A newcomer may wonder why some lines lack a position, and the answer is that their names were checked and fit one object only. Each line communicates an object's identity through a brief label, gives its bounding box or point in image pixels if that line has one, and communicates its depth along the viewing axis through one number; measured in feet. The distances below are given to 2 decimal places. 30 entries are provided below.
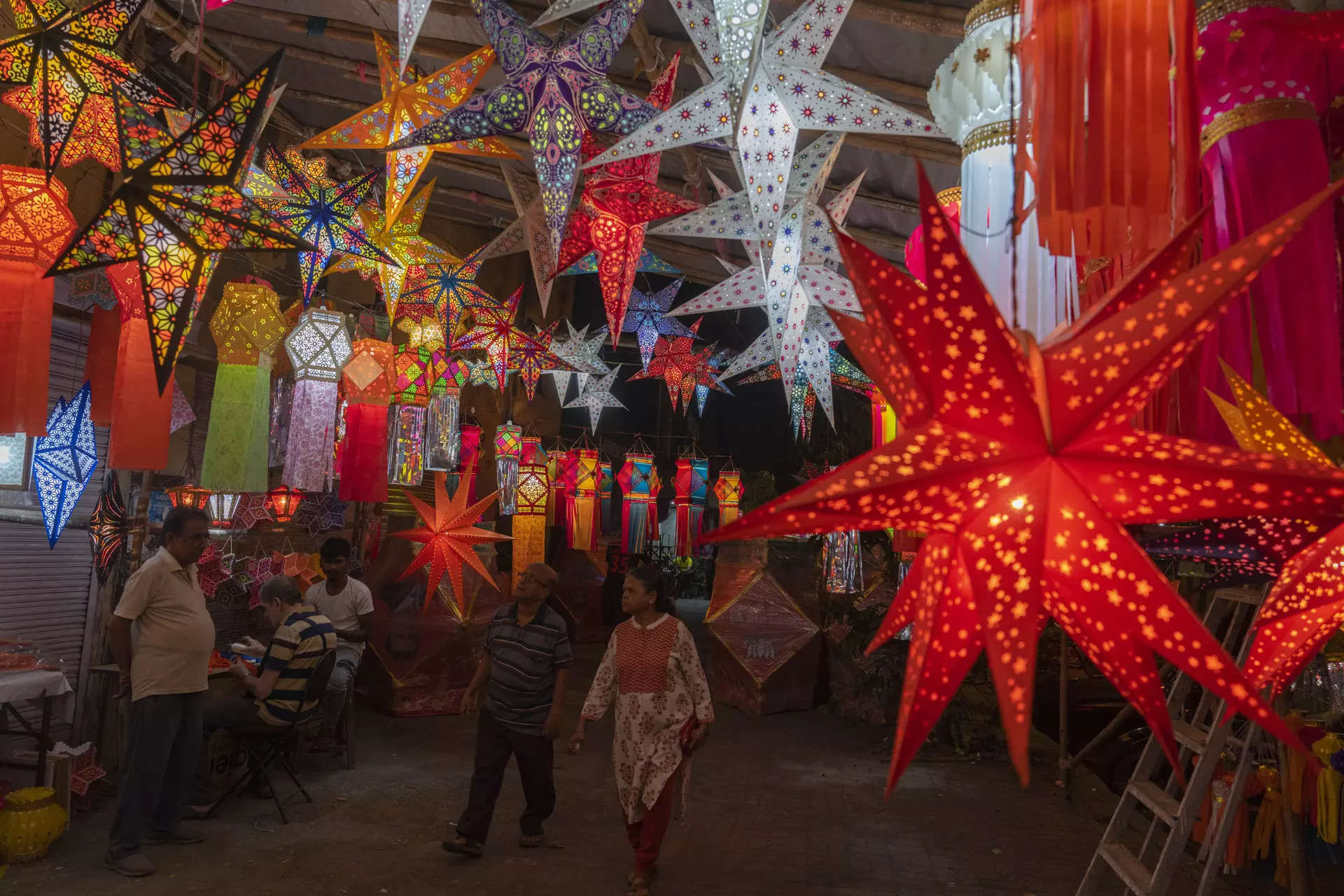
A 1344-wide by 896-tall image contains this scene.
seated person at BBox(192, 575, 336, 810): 15.88
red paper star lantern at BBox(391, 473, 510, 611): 25.31
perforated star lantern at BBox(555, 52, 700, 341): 13.48
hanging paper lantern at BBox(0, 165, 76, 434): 9.36
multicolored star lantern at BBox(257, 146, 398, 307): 14.15
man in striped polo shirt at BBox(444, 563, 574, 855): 14.53
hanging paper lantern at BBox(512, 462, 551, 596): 31.60
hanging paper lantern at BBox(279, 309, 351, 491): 16.26
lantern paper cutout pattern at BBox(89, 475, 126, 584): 17.54
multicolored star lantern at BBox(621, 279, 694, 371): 28.27
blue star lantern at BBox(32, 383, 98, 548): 14.82
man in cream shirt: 13.38
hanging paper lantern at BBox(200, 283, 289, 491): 14.58
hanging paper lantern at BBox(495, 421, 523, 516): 31.50
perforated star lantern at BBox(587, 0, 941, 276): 9.11
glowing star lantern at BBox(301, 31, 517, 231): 11.80
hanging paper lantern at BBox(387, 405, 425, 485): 20.84
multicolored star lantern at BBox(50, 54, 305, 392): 7.90
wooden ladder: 9.23
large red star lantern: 3.82
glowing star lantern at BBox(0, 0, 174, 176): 8.78
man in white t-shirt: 19.39
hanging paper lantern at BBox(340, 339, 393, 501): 18.63
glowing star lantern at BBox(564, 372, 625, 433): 32.44
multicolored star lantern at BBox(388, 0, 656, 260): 9.73
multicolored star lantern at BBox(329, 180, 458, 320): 16.65
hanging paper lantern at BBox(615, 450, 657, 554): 38.34
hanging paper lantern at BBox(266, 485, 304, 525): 22.82
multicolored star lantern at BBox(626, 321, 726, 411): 30.60
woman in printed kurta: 13.28
